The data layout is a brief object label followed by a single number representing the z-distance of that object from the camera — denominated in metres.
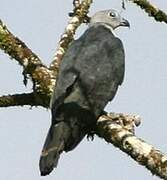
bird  12.15
